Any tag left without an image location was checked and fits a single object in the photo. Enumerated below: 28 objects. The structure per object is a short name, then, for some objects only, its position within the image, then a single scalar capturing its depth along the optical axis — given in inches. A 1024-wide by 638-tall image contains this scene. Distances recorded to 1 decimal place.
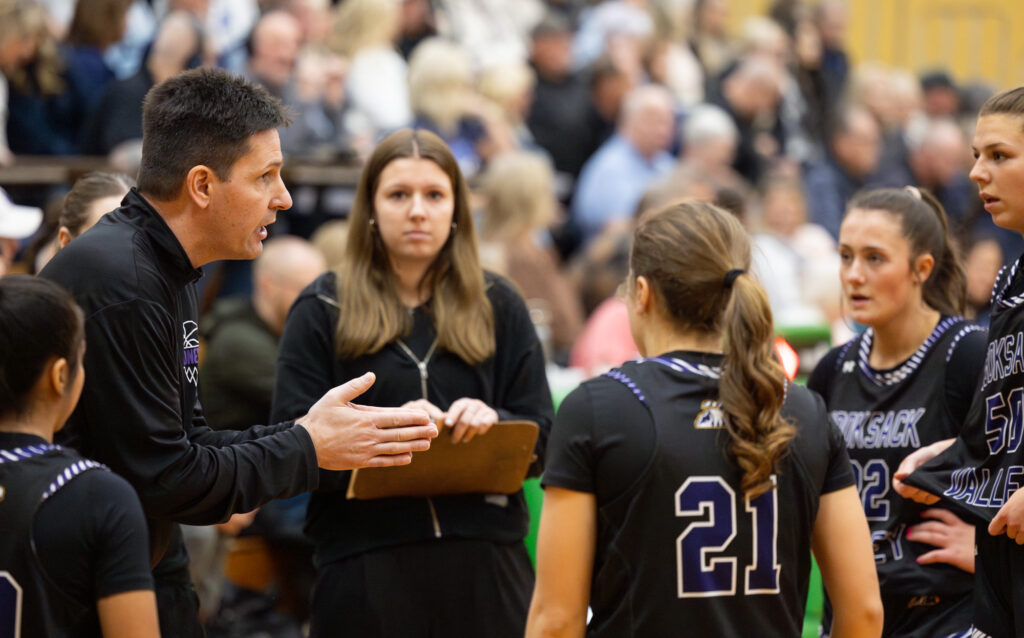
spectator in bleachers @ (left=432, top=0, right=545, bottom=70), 807.7
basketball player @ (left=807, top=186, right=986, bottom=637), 262.7
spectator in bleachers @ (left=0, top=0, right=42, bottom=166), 535.5
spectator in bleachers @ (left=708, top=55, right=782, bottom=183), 856.9
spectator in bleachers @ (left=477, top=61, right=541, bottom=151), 746.2
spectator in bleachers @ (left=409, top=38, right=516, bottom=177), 657.6
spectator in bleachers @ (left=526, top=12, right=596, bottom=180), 800.9
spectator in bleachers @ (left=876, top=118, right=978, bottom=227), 884.0
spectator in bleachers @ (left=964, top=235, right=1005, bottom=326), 589.9
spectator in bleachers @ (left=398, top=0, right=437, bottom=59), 791.1
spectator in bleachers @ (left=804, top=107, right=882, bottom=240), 828.0
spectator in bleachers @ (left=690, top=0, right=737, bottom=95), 967.6
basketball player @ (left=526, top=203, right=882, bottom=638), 209.3
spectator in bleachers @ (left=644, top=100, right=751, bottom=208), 720.3
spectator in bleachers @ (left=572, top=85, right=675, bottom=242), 729.6
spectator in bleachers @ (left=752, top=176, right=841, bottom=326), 591.2
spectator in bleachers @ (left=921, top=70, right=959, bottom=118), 1067.3
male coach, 199.6
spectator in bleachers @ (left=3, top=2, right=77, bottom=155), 552.4
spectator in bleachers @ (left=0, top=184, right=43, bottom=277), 308.0
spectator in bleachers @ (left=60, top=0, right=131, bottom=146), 591.5
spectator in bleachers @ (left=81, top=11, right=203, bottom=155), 561.9
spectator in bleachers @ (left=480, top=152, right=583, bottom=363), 592.1
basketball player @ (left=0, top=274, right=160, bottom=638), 172.1
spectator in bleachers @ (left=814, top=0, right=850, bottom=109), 1029.8
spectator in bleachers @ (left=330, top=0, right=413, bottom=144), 684.1
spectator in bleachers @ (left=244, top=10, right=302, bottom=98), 605.6
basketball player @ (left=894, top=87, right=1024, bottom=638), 235.0
